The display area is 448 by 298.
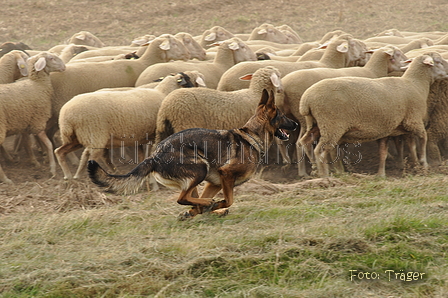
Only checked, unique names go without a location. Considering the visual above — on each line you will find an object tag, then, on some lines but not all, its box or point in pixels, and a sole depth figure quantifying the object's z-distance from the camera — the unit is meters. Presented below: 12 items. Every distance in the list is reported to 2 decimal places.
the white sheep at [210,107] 14.30
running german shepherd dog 10.06
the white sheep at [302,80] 15.99
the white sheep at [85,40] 30.27
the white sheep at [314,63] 17.02
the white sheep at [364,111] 14.64
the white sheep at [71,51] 24.09
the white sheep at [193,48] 22.84
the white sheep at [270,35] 30.50
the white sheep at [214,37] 27.69
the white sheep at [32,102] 16.03
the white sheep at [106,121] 14.55
